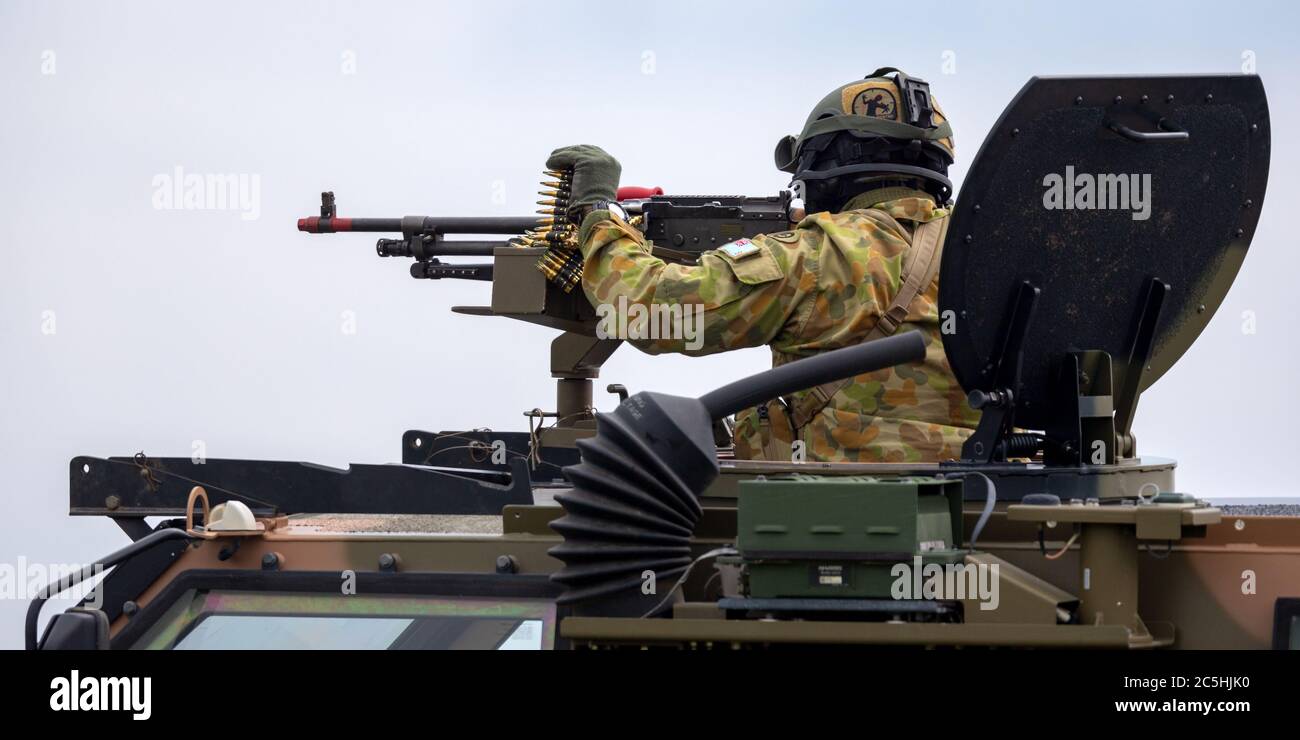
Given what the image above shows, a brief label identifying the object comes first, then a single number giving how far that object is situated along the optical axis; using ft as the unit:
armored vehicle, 22.27
